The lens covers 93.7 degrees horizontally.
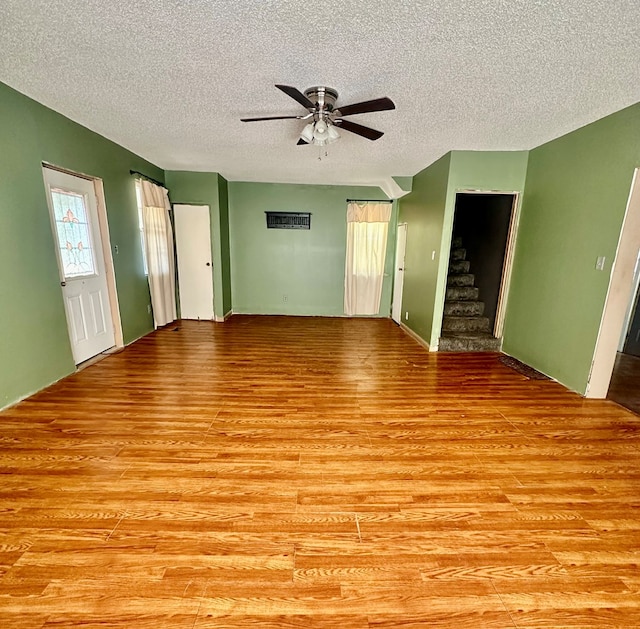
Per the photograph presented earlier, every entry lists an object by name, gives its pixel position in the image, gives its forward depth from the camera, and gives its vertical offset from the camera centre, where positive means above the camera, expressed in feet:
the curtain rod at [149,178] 13.83 +3.28
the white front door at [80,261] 10.17 -0.65
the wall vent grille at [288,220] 19.49 +1.78
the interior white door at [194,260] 17.62 -0.83
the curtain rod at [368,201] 19.08 +3.06
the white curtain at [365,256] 19.15 -0.39
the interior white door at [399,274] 18.43 -1.45
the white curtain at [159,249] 15.05 -0.20
